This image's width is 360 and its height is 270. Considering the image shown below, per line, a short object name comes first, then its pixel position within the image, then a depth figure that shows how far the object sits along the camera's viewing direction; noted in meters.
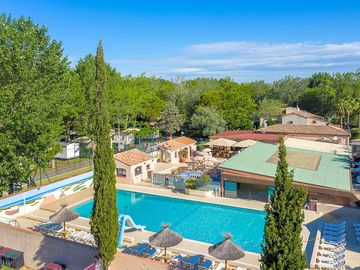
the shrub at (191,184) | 28.82
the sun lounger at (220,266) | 15.96
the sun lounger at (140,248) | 17.39
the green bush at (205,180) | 28.19
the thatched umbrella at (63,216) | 18.81
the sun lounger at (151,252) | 17.12
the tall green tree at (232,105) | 55.69
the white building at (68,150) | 41.44
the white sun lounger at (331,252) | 17.05
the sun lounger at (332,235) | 19.11
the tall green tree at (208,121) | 50.84
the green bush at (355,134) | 51.39
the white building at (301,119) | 54.16
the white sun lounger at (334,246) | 17.72
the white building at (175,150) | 39.85
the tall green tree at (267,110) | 62.06
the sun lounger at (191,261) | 15.81
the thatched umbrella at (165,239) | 15.83
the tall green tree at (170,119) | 55.50
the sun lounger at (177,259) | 16.10
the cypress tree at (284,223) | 10.14
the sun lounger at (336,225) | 20.28
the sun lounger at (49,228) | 20.52
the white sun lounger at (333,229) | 19.78
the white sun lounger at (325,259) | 16.35
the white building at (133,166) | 32.22
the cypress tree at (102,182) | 14.55
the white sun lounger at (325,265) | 15.96
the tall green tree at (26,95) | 22.97
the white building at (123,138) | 50.84
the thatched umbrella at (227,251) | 14.41
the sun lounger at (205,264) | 15.62
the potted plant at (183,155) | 41.22
